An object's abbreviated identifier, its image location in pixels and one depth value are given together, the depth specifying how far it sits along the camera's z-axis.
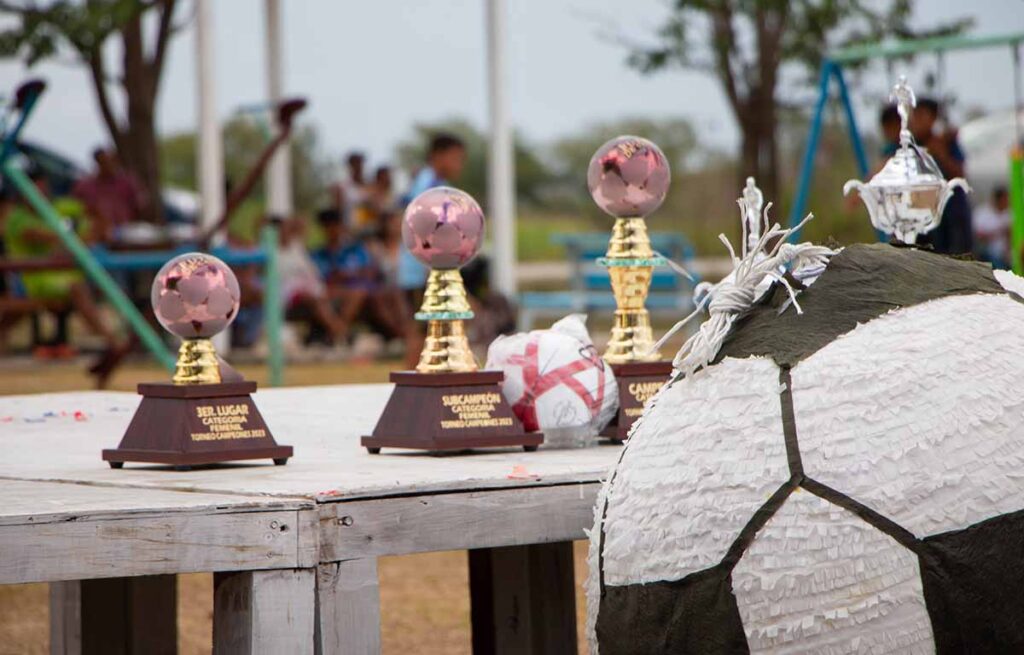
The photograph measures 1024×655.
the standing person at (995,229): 15.78
